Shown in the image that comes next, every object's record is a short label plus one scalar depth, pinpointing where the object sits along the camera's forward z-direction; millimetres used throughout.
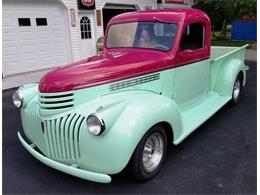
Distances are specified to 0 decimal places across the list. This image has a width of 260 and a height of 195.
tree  17698
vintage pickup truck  2131
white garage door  7316
